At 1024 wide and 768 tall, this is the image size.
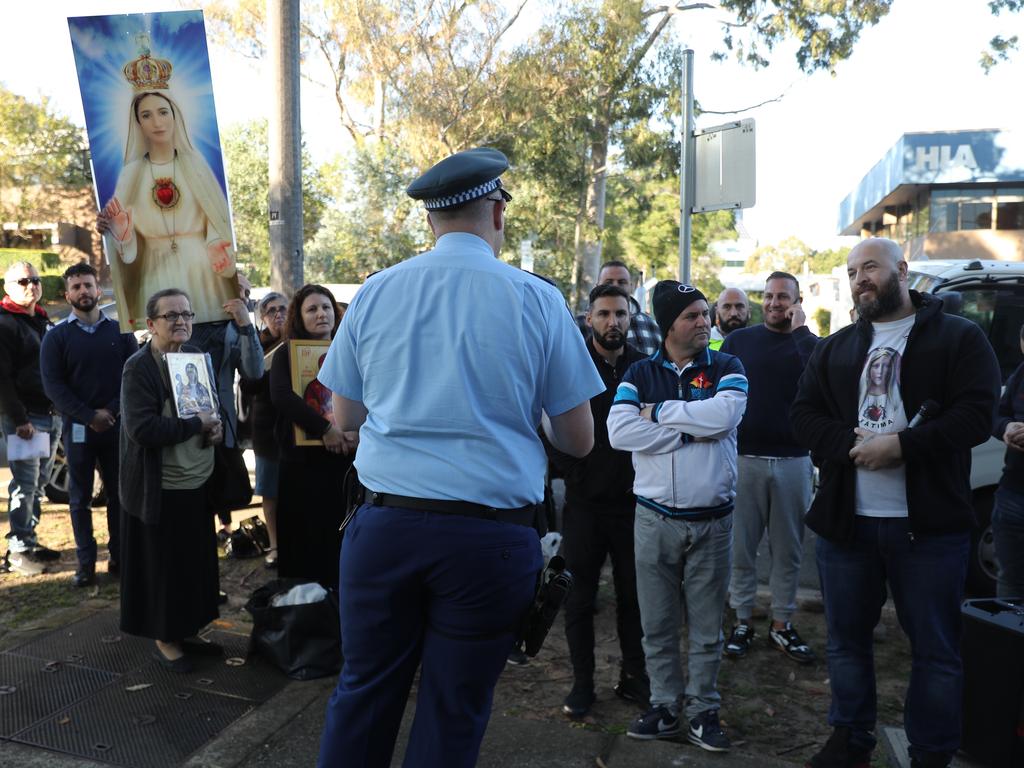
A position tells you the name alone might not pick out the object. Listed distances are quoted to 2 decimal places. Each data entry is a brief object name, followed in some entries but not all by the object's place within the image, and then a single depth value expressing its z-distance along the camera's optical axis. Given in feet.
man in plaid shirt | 18.89
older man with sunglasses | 20.97
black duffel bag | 15.12
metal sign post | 23.11
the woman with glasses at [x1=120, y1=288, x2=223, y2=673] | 15.15
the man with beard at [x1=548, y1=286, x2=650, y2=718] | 13.97
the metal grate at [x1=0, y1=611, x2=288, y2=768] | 12.80
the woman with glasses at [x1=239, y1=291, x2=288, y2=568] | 21.09
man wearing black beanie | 12.67
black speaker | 11.34
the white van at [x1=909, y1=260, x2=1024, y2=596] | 19.07
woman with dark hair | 17.85
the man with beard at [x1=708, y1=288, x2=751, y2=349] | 22.21
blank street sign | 22.25
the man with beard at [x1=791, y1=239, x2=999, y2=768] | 11.23
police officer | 7.97
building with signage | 110.83
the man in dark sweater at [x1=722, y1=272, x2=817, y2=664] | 17.26
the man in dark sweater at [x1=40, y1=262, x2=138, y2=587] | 19.88
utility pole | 21.88
